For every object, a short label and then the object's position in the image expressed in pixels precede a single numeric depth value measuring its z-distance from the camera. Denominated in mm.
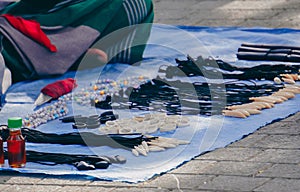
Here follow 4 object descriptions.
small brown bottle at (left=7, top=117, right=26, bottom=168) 4584
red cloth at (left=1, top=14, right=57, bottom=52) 6382
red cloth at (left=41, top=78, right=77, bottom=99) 5924
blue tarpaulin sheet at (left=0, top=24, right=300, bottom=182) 4562
